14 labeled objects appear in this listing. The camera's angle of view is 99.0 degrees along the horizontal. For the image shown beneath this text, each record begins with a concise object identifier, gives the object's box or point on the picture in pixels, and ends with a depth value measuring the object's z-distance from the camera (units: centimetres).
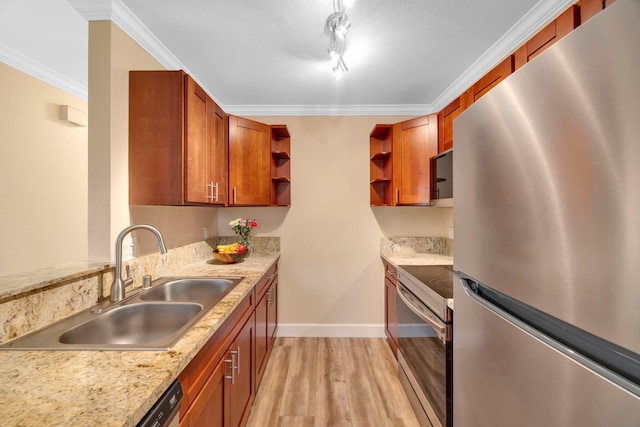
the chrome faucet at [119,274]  137
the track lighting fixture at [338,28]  154
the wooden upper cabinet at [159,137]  161
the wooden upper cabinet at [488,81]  154
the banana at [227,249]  230
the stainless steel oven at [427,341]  132
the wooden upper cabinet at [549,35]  109
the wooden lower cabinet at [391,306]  248
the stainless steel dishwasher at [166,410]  67
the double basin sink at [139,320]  96
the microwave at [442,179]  197
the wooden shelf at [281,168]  302
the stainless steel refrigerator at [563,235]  44
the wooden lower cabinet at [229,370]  96
